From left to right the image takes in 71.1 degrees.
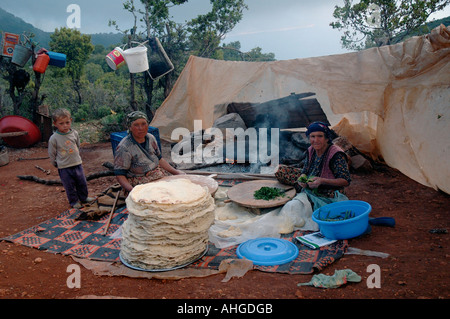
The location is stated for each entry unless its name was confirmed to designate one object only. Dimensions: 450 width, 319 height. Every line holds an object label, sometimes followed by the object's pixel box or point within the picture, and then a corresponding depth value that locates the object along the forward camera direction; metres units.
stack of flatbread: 2.34
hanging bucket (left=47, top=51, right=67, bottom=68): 7.19
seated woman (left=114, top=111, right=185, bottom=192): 3.31
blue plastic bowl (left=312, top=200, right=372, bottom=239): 2.64
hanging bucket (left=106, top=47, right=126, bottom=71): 5.40
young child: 3.69
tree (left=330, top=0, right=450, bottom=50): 9.87
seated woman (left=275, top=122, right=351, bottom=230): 3.04
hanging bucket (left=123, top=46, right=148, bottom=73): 5.44
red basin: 7.25
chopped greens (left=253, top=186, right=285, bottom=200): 3.55
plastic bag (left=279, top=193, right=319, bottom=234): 3.07
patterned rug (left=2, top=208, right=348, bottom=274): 2.42
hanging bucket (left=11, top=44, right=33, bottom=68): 7.39
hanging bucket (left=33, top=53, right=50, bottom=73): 7.12
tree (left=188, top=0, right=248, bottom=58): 11.84
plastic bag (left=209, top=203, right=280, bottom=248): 2.94
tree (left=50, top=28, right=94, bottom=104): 16.24
